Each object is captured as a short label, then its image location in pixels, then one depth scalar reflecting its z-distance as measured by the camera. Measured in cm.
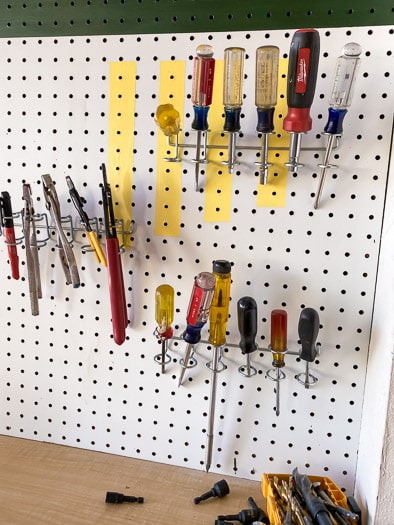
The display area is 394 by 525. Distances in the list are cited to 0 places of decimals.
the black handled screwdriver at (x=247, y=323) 77
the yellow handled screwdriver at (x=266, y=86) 71
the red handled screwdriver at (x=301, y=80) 66
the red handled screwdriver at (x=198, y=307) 75
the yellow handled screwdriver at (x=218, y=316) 79
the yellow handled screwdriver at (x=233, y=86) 72
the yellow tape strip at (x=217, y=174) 81
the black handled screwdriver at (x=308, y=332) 76
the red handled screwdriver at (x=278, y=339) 80
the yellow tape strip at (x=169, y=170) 82
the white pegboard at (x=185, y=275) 79
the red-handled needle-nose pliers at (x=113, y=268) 83
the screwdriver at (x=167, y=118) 76
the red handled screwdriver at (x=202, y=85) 72
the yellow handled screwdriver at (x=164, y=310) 83
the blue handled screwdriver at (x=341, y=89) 68
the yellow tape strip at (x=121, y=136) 84
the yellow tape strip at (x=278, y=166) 79
